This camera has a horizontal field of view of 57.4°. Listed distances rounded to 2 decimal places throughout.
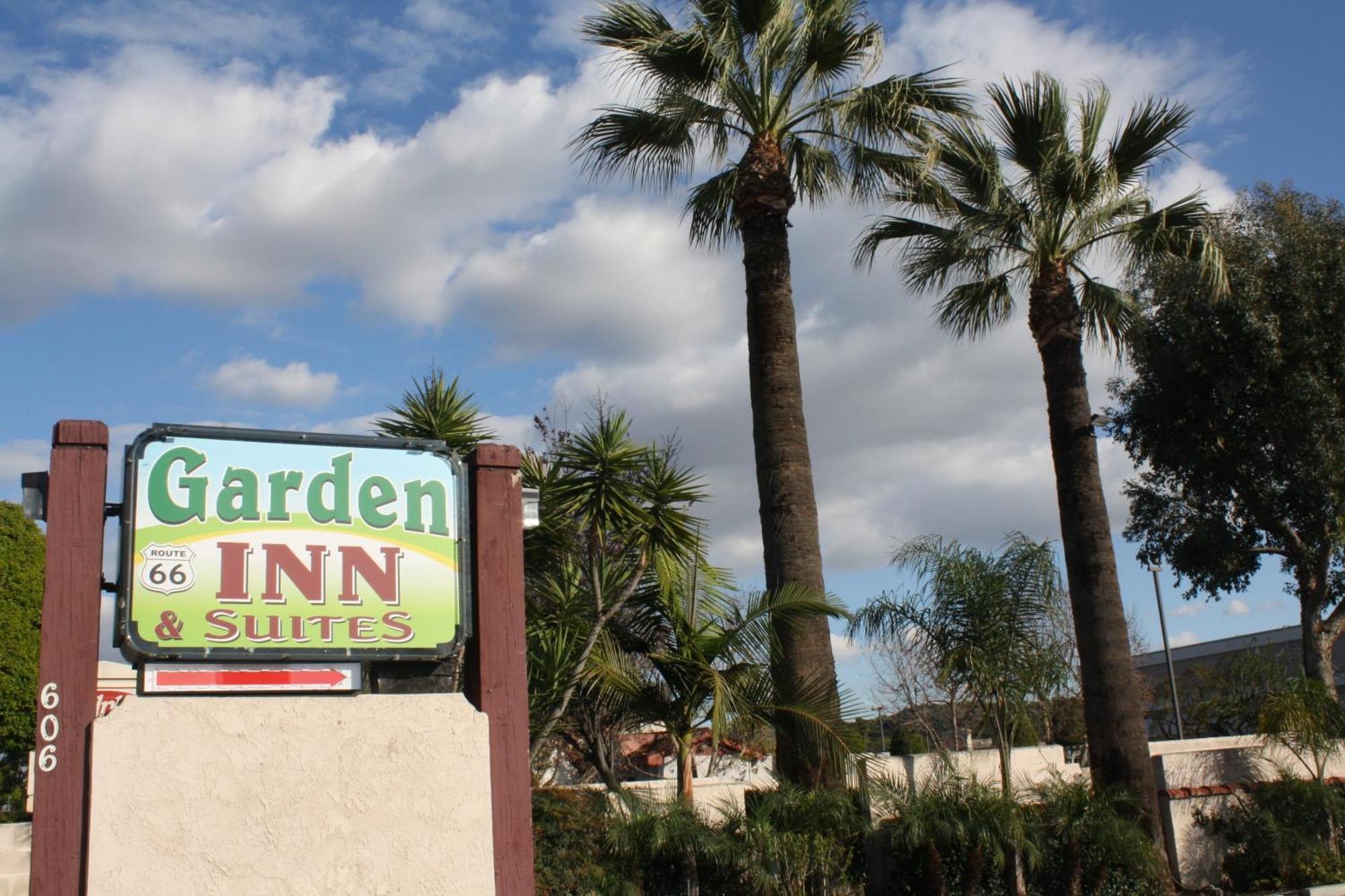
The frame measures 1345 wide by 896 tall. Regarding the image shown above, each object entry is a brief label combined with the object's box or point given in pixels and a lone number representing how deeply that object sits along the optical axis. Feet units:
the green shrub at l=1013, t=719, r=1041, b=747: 67.99
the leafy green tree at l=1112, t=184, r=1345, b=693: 64.49
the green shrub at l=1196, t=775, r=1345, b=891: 49.08
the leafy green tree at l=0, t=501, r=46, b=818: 77.15
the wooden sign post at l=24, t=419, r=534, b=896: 20.53
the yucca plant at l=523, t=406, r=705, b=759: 36.83
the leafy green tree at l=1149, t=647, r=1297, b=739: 56.85
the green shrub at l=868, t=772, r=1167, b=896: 39.93
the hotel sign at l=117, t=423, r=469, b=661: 21.98
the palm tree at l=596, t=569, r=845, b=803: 37.70
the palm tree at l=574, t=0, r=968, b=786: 42.55
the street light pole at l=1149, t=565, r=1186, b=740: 102.47
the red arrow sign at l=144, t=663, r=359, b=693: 21.84
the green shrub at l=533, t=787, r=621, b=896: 32.78
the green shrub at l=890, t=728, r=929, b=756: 91.61
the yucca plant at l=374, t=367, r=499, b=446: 40.40
